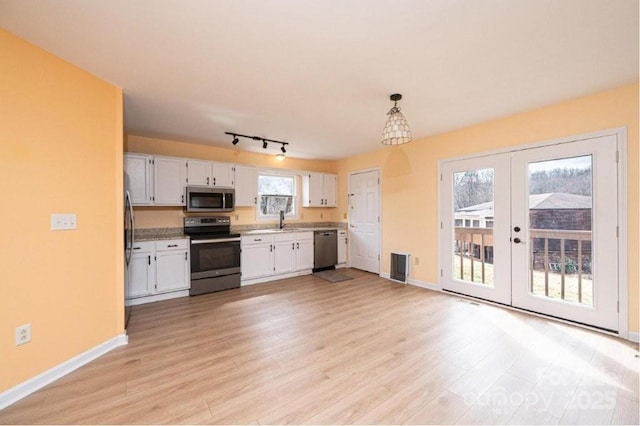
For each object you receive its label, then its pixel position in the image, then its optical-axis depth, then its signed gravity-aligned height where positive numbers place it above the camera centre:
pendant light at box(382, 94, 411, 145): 2.59 +0.83
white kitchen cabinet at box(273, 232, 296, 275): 4.94 -0.77
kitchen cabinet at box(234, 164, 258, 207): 4.84 +0.53
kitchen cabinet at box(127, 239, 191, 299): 3.62 -0.78
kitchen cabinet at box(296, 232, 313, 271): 5.21 -0.76
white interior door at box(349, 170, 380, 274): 5.30 -0.16
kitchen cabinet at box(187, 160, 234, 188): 4.33 +0.69
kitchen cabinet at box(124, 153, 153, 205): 3.80 +0.56
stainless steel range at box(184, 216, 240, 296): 4.09 -0.69
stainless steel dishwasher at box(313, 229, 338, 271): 5.45 -0.78
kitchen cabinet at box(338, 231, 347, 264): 5.86 -0.77
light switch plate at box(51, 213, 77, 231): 2.08 -0.05
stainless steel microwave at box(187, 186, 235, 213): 4.30 +0.25
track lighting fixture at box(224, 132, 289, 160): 4.17 +1.26
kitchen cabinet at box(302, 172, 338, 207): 5.84 +0.54
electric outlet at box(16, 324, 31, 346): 1.86 -0.87
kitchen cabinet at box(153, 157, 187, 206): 4.02 +0.53
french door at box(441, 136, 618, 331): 2.74 -0.21
